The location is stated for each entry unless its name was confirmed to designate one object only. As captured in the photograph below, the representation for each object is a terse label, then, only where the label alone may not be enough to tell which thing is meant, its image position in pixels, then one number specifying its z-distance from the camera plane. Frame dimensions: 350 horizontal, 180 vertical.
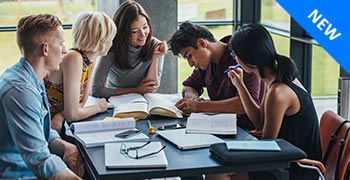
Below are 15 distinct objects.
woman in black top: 2.41
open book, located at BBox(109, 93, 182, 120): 2.64
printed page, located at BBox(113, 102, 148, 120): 2.63
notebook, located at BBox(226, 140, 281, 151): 2.02
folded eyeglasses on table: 2.01
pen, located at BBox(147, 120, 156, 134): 2.40
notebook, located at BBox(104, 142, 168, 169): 1.91
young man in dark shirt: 2.75
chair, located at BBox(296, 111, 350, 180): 2.31
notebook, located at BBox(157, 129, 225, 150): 2.14
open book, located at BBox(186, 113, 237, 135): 2.37
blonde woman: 2.66
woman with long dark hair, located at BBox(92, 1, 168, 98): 3.16
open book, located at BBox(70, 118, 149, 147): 2.30
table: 1.88
